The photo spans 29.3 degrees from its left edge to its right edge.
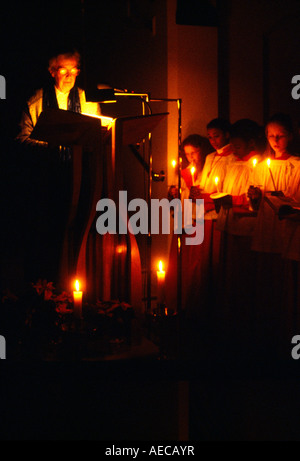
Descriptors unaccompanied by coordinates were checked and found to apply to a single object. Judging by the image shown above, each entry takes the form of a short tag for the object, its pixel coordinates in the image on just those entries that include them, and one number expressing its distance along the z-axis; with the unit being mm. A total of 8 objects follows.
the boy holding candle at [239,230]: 5707
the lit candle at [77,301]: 3828
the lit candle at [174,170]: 6844
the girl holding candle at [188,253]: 6476
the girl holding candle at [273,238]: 5125
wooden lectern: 4137
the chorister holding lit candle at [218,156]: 6195
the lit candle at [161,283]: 4294
